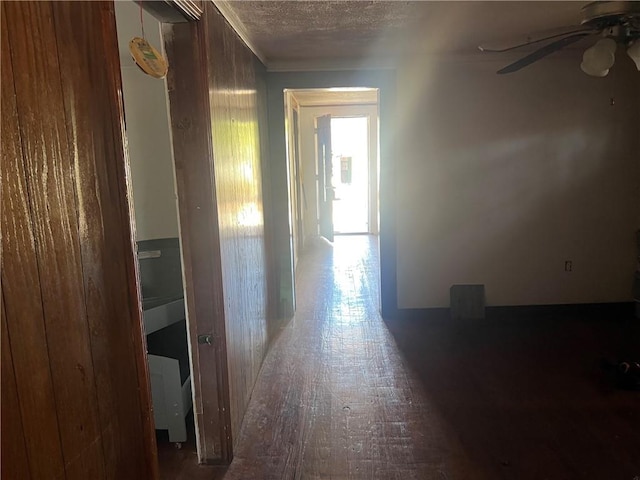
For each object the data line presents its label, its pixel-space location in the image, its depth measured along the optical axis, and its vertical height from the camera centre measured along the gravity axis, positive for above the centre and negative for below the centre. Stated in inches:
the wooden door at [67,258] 26.9 -5.1
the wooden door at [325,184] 296.0 -6.4
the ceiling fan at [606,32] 88.0 +26.7
